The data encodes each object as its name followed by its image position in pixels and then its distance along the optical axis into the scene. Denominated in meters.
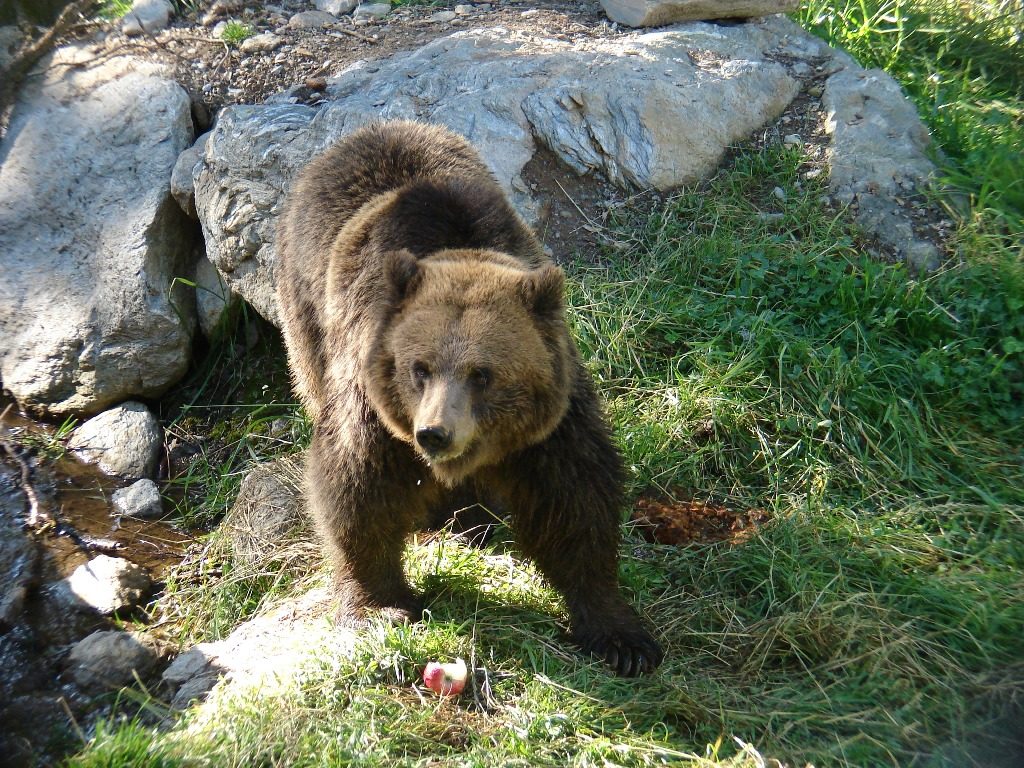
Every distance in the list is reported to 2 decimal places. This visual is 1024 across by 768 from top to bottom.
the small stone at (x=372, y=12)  7.73
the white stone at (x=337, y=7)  7.76
